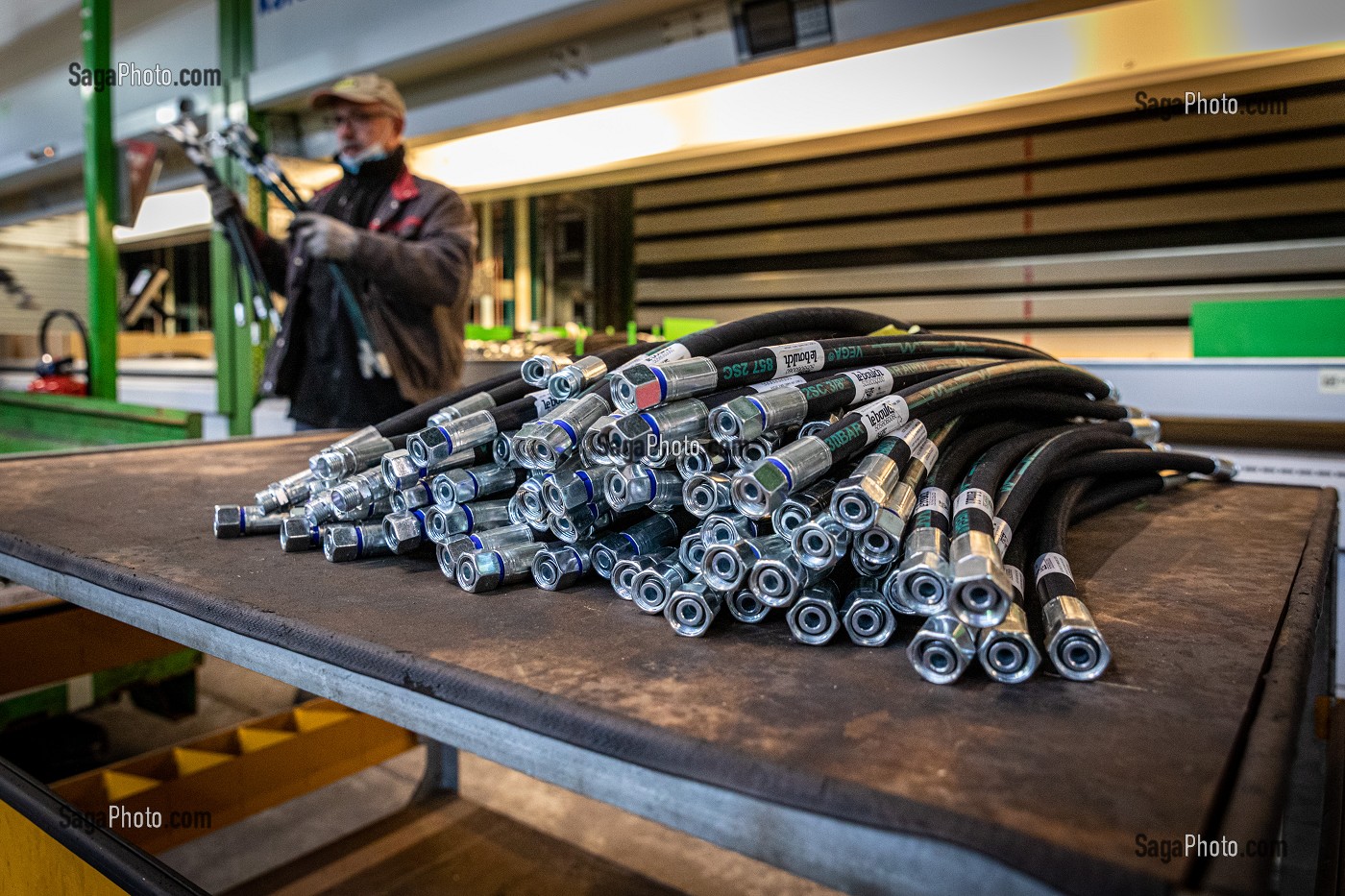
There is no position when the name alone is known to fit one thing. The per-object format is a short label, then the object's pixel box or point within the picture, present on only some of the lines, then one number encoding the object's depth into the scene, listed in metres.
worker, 2.52
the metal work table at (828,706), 0.45
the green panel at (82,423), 2.59
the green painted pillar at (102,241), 3.91
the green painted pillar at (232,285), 3.97
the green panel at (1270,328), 2.04
